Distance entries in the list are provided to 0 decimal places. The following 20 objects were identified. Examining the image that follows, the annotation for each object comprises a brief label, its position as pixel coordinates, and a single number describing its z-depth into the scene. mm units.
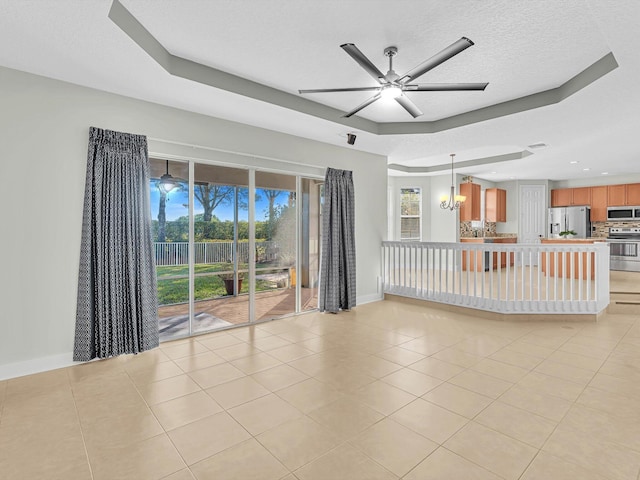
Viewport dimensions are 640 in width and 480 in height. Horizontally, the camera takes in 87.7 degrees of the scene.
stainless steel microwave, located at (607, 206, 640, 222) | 8492
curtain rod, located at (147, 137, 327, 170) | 3780
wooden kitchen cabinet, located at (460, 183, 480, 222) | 8766
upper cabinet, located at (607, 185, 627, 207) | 8703
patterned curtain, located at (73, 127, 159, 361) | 3238
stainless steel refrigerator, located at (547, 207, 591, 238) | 8992
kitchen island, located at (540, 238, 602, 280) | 7068
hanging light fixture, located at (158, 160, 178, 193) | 3918
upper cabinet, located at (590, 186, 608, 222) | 8984
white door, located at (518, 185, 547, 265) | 9812
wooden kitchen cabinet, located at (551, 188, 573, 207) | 9547
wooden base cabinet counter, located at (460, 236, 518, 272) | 8609
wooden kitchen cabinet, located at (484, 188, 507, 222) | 9695
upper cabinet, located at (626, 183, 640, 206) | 8508
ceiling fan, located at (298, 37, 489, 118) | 2297
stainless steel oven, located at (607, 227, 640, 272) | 8117
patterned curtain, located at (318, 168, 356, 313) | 5262
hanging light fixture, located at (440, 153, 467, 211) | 7906
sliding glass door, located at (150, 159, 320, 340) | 3977
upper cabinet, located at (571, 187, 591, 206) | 9234
